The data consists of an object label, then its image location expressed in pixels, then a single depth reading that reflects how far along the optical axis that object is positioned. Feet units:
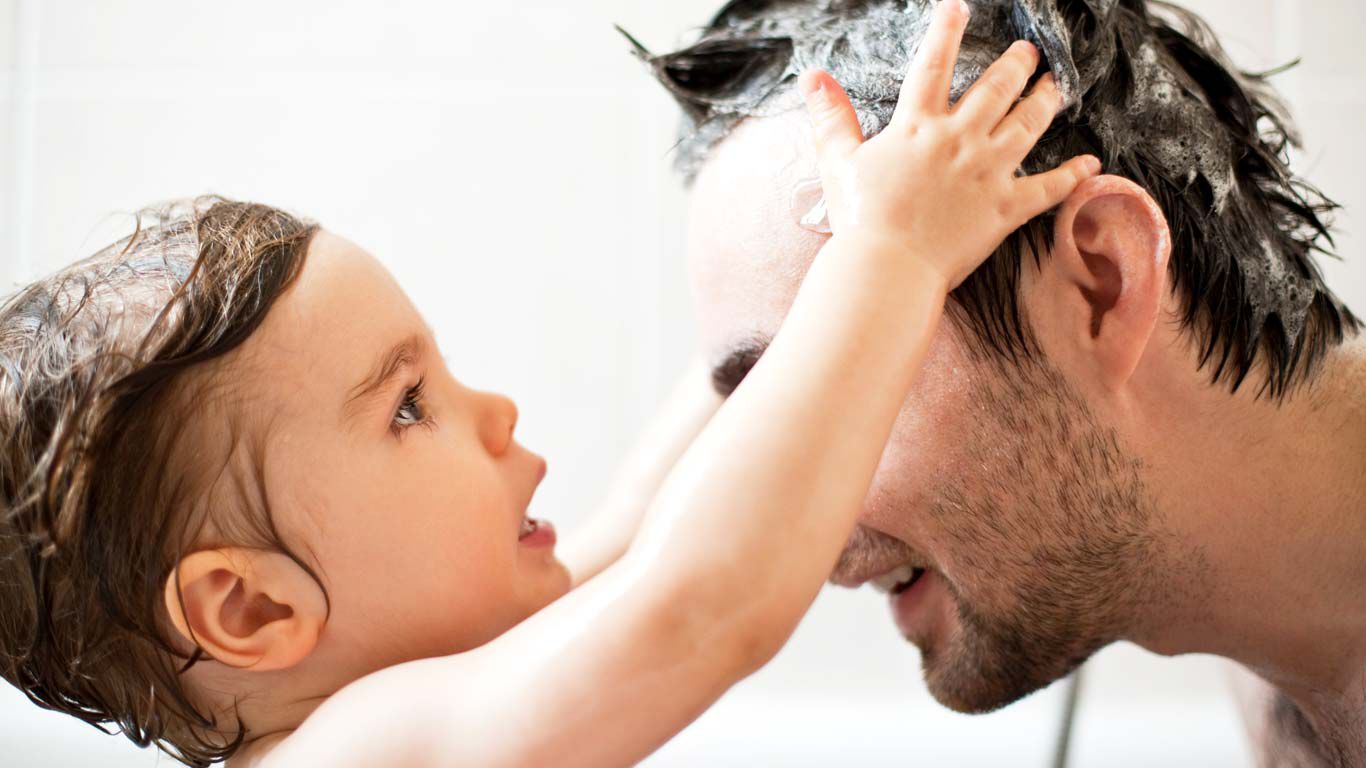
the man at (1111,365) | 3.08
